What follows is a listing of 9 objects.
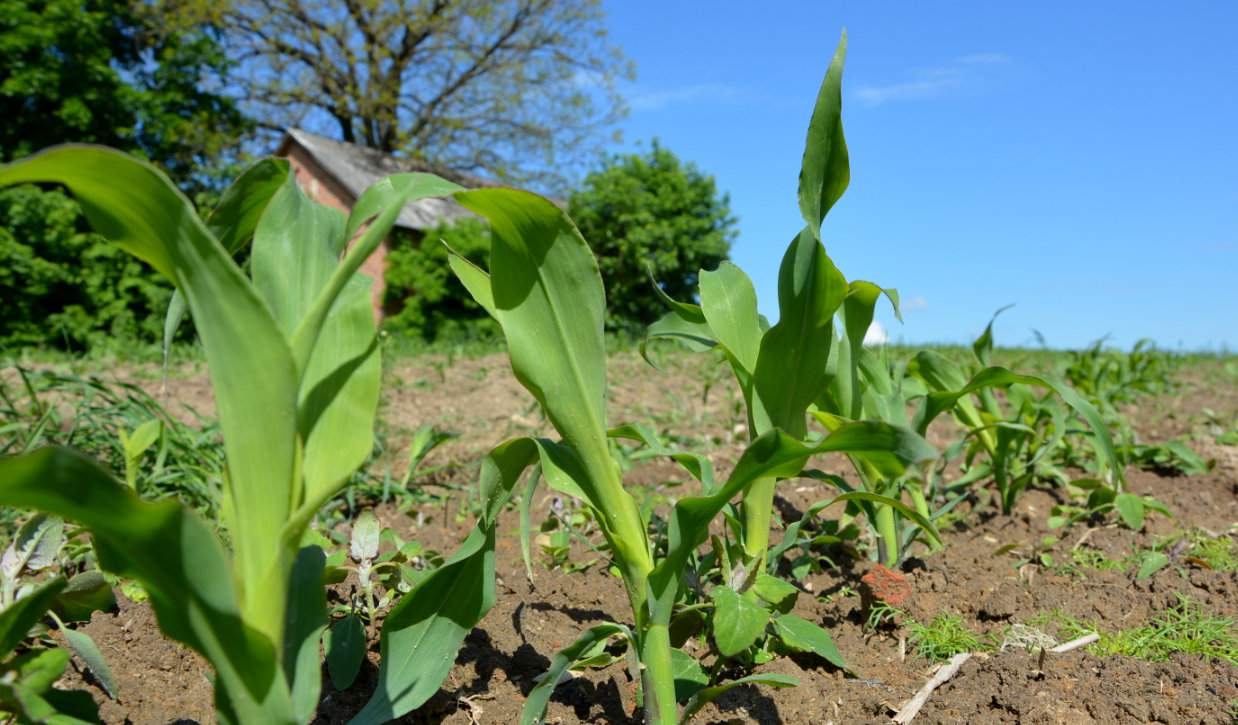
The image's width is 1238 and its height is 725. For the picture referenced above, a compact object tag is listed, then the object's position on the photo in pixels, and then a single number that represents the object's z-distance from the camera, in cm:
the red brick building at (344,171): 1848
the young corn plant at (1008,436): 242
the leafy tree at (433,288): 1467
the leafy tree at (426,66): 1953
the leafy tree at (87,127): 1255
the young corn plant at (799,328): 132
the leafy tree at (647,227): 1365
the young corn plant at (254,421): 87
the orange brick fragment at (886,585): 182
